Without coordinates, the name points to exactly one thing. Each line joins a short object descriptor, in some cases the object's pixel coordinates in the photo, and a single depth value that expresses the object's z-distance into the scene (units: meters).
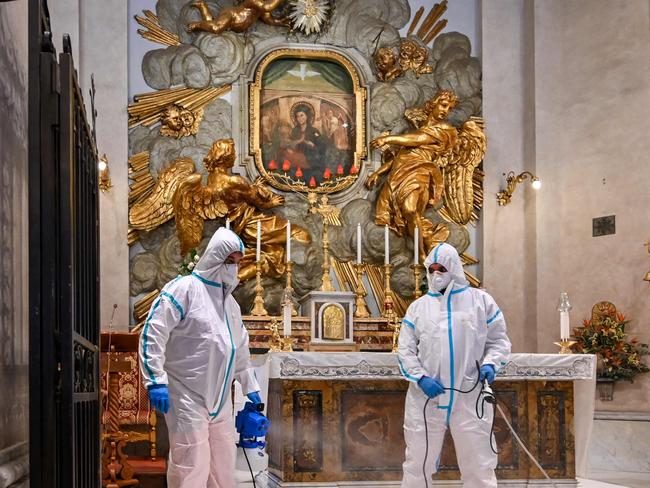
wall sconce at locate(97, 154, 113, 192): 10.30
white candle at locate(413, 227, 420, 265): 10.36
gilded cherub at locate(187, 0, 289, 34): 11.26
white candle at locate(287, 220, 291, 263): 9.80
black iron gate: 3.31
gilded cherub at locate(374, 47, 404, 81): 11.57
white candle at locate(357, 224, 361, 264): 9.99
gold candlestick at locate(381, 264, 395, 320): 10.32
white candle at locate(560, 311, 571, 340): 8.30
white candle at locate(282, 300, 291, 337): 8.34
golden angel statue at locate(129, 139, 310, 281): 10.66
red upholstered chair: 8.23
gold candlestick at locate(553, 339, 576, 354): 8.32
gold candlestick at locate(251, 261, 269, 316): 10.24
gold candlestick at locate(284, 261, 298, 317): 10.10
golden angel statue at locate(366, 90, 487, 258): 11.19
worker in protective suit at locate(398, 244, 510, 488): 6.61
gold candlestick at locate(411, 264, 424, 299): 10.62
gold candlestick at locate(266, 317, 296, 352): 8.27
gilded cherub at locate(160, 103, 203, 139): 10.98
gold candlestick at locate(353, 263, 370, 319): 10.43
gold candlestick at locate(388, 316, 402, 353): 9.81
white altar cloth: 7.75
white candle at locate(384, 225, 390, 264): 10.16
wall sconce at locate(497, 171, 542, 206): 11.43
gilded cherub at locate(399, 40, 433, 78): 11.72
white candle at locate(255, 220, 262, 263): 9.93
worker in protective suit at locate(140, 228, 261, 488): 5.45
